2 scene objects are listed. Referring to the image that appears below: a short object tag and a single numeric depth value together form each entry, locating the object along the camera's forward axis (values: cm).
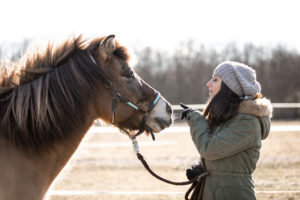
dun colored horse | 573
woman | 593
